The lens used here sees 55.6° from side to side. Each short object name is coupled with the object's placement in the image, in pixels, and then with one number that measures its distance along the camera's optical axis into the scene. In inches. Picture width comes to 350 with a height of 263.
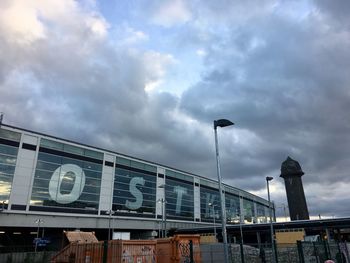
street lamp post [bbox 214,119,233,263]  616.4
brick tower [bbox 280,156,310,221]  3897.6
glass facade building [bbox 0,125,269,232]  2089.1
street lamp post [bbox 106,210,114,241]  2421.8
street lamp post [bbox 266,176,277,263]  1371.2
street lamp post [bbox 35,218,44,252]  2127.2
